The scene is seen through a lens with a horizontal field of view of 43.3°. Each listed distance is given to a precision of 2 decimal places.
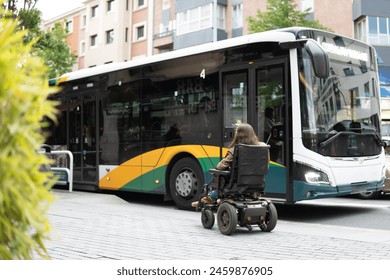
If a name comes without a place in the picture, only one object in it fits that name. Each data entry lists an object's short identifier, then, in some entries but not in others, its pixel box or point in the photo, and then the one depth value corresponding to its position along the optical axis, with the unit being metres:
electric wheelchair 6.58
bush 1.58
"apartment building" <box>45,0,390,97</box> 31.31
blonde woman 6.84
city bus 8.16
